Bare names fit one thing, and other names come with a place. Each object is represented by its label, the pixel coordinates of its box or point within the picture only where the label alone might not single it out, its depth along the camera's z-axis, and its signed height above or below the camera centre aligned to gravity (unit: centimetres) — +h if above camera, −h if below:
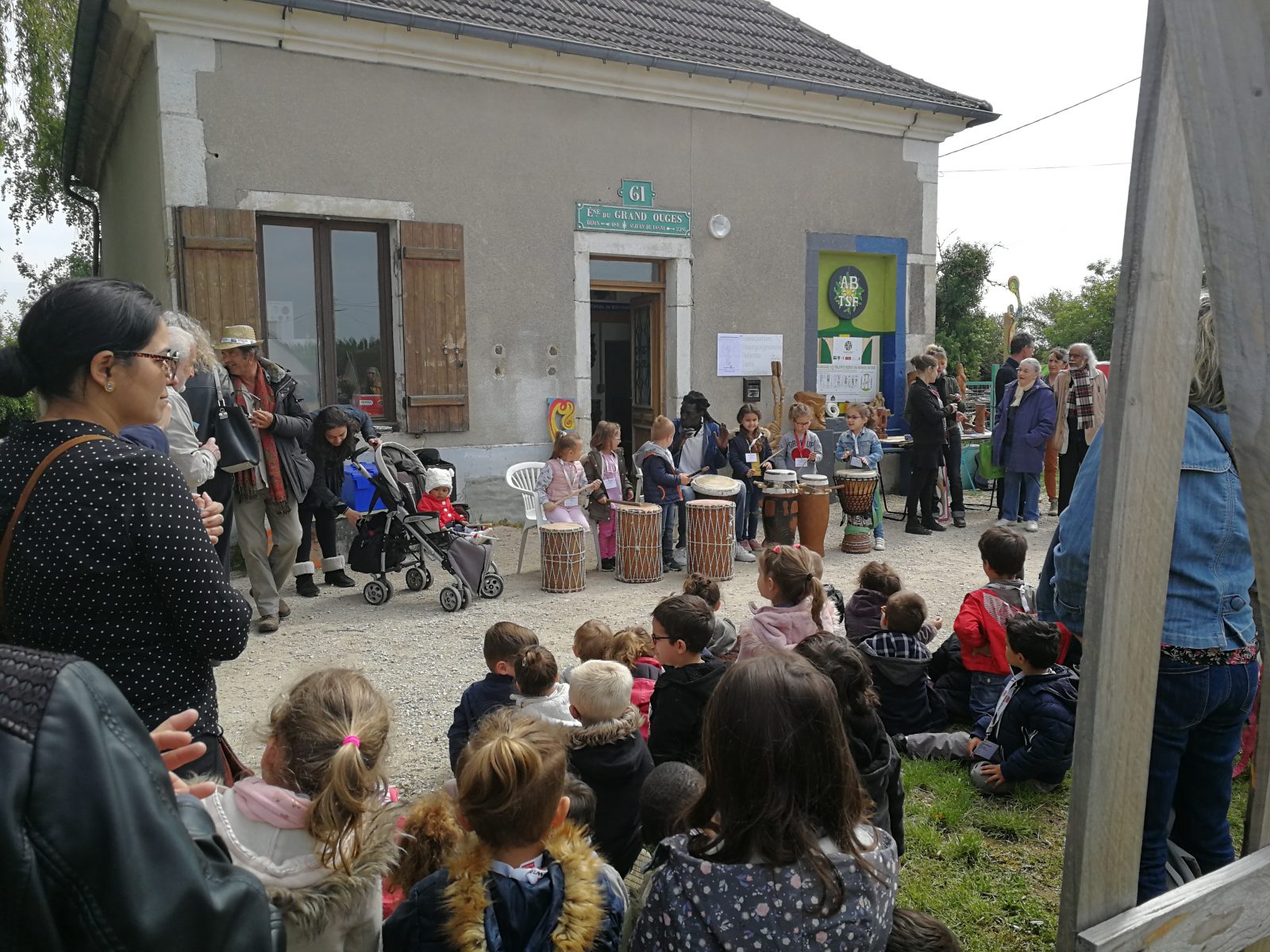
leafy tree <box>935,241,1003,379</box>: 1828 +153
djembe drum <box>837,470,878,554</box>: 799 -109
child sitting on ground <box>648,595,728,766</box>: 315 -103
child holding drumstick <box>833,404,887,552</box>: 814 -58
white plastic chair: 730 -91
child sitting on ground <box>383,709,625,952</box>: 174 -94
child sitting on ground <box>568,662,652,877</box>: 274 -110
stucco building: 734 +169
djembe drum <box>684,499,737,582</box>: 714 -118
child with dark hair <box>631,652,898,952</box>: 158 -81
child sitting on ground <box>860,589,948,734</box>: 382 -116
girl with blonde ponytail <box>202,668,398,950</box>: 172 -84
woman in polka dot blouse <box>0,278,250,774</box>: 165 -25
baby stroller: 615 -106
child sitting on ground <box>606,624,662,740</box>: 365 -114
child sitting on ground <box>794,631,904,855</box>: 258 -98
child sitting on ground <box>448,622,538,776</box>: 320 -105
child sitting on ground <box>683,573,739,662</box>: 403 -108
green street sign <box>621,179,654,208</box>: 900 +179
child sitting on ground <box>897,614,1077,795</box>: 331 -124
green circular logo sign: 1036 +96
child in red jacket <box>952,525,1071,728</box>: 394 -106
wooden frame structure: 129 -6
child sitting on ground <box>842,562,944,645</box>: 440 -105
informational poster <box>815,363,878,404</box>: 1041 -4
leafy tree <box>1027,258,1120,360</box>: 2719 +206
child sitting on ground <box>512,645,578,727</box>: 301 -100
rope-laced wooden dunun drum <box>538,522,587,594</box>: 663 -124
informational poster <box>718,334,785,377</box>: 964 +27
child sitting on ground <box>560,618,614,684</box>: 372 -103
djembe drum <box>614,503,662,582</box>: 705 -120
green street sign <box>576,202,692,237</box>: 882 +154
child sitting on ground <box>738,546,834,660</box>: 379 -92
